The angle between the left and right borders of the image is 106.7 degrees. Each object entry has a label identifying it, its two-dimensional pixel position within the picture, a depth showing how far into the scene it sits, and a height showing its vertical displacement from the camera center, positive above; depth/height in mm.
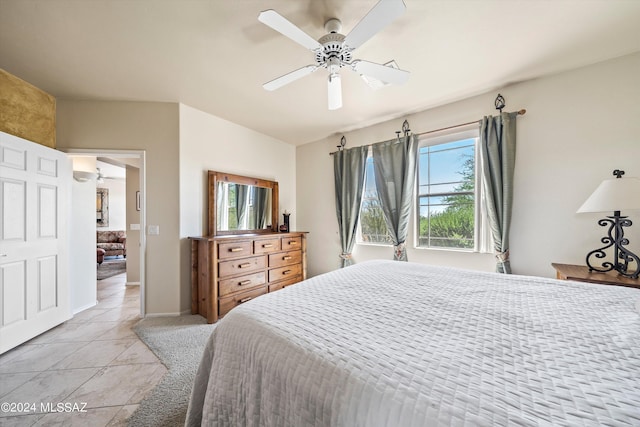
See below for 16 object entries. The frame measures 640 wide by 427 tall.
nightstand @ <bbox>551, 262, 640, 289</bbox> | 1666 -475
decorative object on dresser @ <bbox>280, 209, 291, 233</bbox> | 3902 -102
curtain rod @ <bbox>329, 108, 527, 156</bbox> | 2355 +1027
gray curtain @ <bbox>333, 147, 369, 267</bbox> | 3488 +391
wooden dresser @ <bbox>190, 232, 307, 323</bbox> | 2643 -631
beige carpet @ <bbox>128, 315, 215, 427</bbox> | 1426 -1163
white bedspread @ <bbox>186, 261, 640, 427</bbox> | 542 -422
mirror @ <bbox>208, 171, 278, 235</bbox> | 3131 +208
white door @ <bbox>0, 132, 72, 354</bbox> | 2070 -171
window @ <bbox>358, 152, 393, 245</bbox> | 3467 +6
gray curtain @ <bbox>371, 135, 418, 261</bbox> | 3021 +439
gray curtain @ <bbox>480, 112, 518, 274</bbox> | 2400 +421
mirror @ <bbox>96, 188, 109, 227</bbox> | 7109 +414
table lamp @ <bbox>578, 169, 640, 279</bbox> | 1676 +22
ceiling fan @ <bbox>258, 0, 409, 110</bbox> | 1262 +1088
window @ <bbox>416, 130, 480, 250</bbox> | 2758 +277
